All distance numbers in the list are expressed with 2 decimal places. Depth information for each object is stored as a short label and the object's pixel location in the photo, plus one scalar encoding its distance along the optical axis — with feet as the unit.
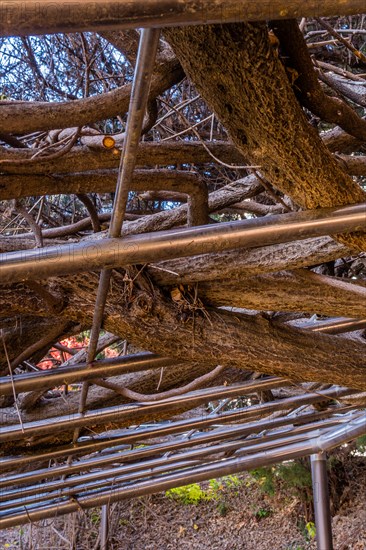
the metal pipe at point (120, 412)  7.40
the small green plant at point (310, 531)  21.36
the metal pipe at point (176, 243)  3.78
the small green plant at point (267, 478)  22.44
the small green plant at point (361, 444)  20.11
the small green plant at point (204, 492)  24.18
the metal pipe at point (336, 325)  7.40
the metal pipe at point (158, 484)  10.20
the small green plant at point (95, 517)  22.40
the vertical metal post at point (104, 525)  17.92
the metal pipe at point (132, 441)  8.64
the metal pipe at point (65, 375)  5.94
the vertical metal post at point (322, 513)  7.08
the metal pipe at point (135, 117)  2.73
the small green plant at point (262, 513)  22.95
